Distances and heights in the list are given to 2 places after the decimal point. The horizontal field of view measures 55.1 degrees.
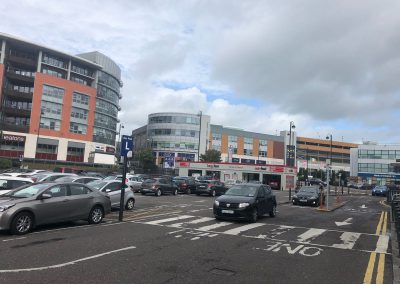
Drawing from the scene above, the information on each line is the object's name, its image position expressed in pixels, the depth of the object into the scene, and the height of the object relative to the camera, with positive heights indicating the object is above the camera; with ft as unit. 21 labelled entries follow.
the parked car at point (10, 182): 49.00 -2.28
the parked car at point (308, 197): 86.53 -3.62
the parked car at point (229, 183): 137.80 -2.25
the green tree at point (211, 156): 286.46 +14.69
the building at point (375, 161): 332.60 +20.99
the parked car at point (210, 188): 108.88 -3.49
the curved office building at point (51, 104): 225.15 +39.73
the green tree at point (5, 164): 175.32 +0.10
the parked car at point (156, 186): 96.12 -3.50
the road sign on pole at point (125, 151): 46.34 +2.46
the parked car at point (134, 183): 103.73 -3.15
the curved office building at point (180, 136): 327.67 +32.94
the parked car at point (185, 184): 114.46 -3.01
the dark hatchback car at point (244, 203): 47.73 -3.27
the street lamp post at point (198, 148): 327.14 +23.19
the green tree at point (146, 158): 268.72 +9.93
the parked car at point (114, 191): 57.36 -3.15
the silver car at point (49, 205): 33.24 -3.71
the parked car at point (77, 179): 69.71 -1.97
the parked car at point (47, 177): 72.03 -1.97
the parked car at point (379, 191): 174.35 -2.83
